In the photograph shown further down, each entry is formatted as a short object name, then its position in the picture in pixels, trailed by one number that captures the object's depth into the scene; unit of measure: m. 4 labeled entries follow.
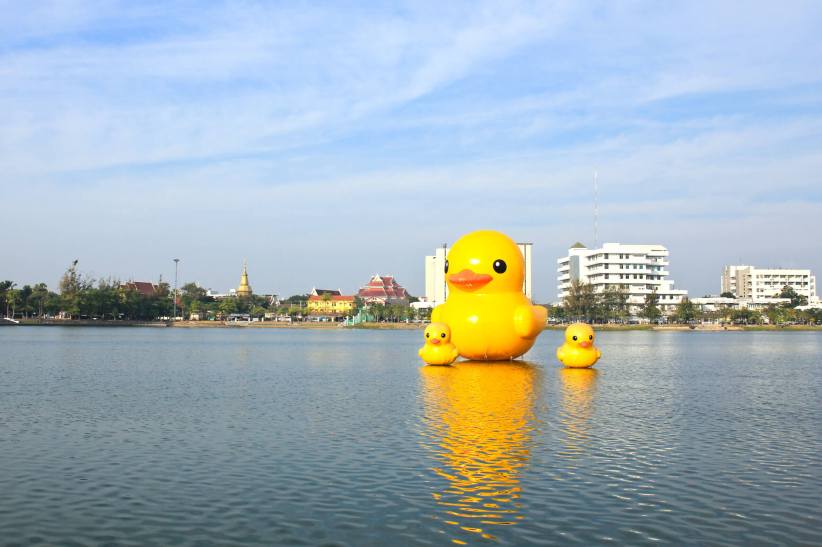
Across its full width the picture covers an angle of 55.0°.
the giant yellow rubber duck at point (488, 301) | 32.84
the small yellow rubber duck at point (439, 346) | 33.94
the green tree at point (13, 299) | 129.38
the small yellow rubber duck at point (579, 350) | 34.62
